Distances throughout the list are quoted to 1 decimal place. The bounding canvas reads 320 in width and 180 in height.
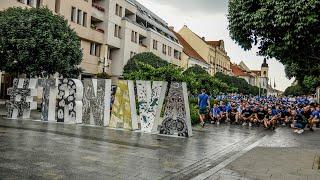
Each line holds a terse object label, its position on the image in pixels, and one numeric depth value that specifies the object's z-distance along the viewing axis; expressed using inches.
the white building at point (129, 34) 1194.7
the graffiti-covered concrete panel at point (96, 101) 460.5
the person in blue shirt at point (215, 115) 662.4
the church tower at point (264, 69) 4168.7
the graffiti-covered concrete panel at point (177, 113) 410.3
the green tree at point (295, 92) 2576.2
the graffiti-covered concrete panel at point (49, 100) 481.4
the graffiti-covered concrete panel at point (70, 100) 470.5
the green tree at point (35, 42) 647.4
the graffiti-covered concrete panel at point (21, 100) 493.9
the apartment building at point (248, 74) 3706.8
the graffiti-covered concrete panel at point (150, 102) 427.6
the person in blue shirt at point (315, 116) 626.2
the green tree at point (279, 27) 291.8
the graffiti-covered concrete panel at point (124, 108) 442.6
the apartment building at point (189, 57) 1862.8
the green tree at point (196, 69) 1465.7
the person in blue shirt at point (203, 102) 548.5
